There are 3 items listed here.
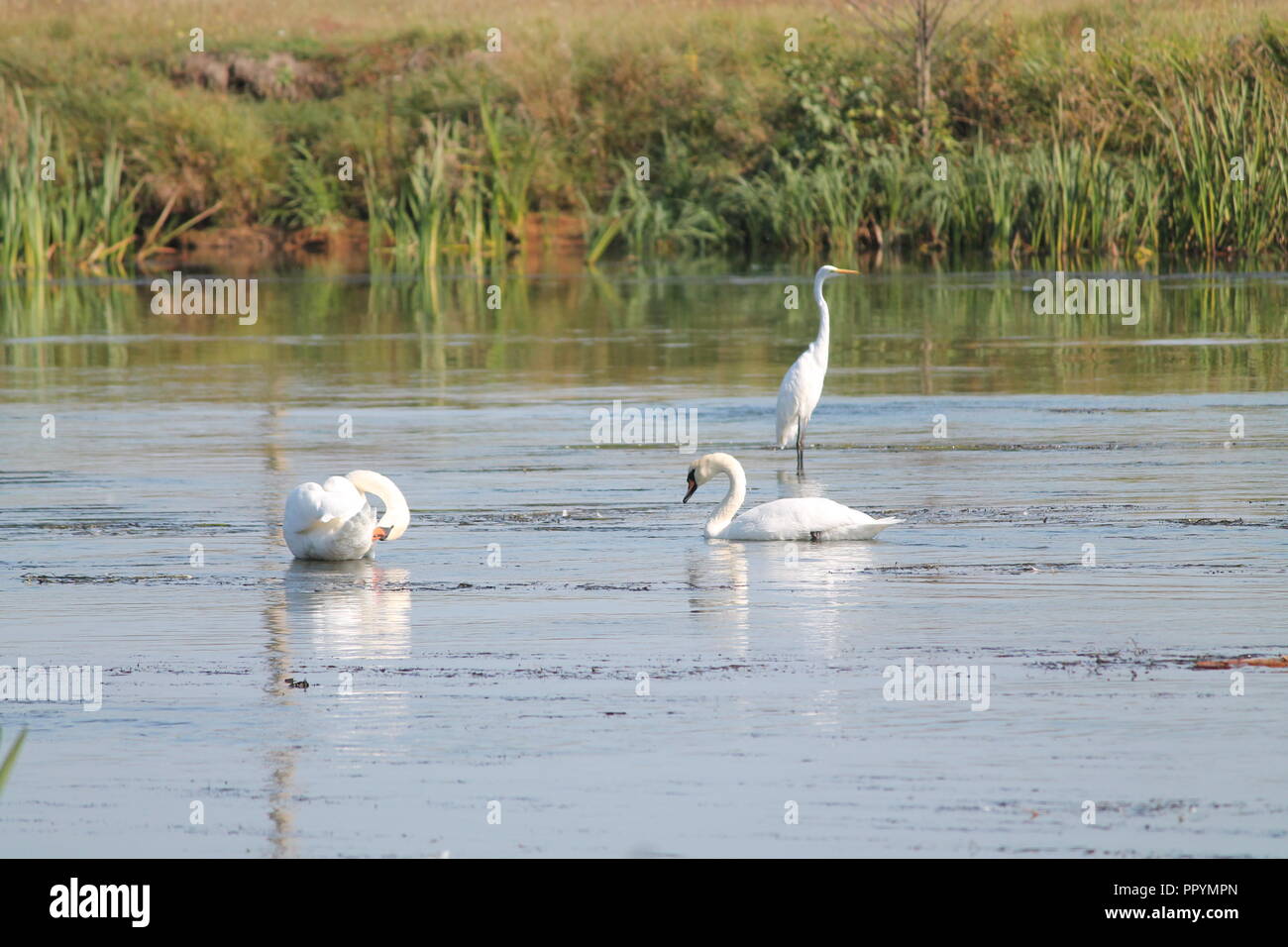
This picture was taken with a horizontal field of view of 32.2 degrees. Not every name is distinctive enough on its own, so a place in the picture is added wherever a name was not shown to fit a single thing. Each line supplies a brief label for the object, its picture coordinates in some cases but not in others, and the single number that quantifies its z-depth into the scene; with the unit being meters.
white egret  13.96
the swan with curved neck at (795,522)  10.53
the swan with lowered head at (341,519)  10.15
